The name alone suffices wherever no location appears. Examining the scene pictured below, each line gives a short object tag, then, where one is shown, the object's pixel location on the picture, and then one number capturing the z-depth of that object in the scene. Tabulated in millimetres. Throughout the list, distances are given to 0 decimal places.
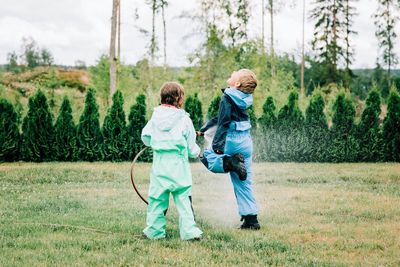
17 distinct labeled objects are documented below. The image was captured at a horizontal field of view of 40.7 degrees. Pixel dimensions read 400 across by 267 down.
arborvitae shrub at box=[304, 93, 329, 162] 14500
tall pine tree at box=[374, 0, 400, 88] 37531
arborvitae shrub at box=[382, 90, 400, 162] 14289
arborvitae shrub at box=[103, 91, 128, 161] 14188
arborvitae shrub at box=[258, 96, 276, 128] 14828
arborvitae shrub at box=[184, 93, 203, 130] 14656
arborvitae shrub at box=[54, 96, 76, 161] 14117
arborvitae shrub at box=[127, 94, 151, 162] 14234
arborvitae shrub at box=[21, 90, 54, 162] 13945
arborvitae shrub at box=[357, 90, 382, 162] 14383
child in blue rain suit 5801
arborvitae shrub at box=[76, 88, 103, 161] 14180
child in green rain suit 5398
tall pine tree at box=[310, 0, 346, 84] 36156
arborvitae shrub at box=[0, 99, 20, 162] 13875
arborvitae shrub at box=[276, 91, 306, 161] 14469
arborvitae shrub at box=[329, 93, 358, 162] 14453
